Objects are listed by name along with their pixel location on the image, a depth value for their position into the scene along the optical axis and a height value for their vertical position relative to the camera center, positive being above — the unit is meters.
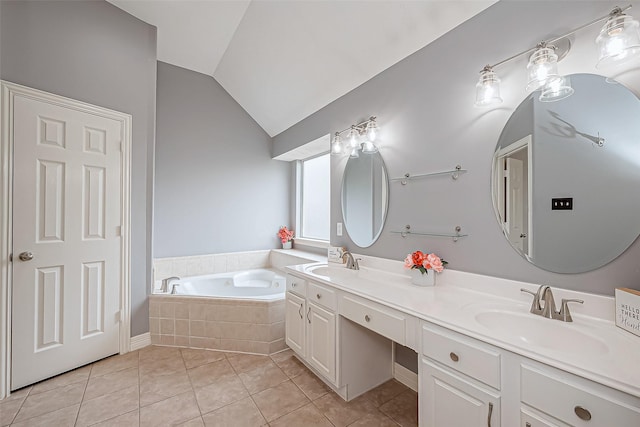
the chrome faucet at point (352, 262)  2.29 -0.41
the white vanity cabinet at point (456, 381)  1.01 -0.69
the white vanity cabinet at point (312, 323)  1.82 -0.82
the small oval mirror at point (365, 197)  2.24 +0.17
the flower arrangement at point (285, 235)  3.98 -0.30
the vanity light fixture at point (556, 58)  1.03 +0.70
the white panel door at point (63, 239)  1.88 -0.20
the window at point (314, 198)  3.64 +0.25
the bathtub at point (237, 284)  3.18 -0.88
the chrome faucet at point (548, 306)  1.17 -0.41
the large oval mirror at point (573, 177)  1.11 +0.19
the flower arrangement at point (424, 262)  1.68 -0.30
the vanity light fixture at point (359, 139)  2.24 +0.70
